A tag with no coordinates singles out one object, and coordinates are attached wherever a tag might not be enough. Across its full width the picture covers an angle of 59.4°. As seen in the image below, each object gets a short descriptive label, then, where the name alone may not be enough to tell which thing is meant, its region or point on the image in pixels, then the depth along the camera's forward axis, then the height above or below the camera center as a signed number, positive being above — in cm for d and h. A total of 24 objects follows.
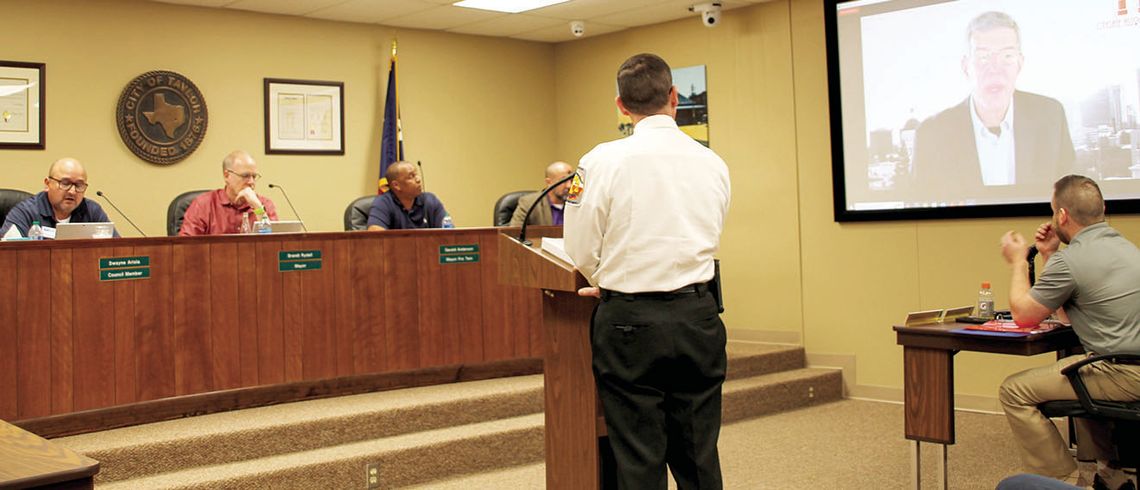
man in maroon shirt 572 +47
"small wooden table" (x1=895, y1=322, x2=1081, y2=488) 370 -40
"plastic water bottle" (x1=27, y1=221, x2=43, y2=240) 487 +29
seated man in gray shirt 349 -17
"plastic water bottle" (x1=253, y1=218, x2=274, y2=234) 518 +30
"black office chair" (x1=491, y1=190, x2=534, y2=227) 698 +47
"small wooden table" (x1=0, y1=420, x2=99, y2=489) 160 -29
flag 756 +110
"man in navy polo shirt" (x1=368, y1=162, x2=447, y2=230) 606 +47
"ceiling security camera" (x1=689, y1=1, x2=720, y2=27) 707 +182
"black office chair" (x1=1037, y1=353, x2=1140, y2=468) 344 -53
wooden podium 299 -30
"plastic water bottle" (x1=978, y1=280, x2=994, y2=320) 427 -18
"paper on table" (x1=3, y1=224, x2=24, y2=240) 461 +27
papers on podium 290 +8
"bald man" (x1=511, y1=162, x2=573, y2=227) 666 +49
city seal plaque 658 +114
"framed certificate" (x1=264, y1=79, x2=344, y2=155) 716 +121
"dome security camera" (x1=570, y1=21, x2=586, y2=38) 768 +191
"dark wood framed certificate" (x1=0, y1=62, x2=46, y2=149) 613 +115
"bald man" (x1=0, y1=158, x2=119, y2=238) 545 +50
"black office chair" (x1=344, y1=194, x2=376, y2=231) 662 +44
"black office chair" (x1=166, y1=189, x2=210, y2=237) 592 +44
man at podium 262 -2
